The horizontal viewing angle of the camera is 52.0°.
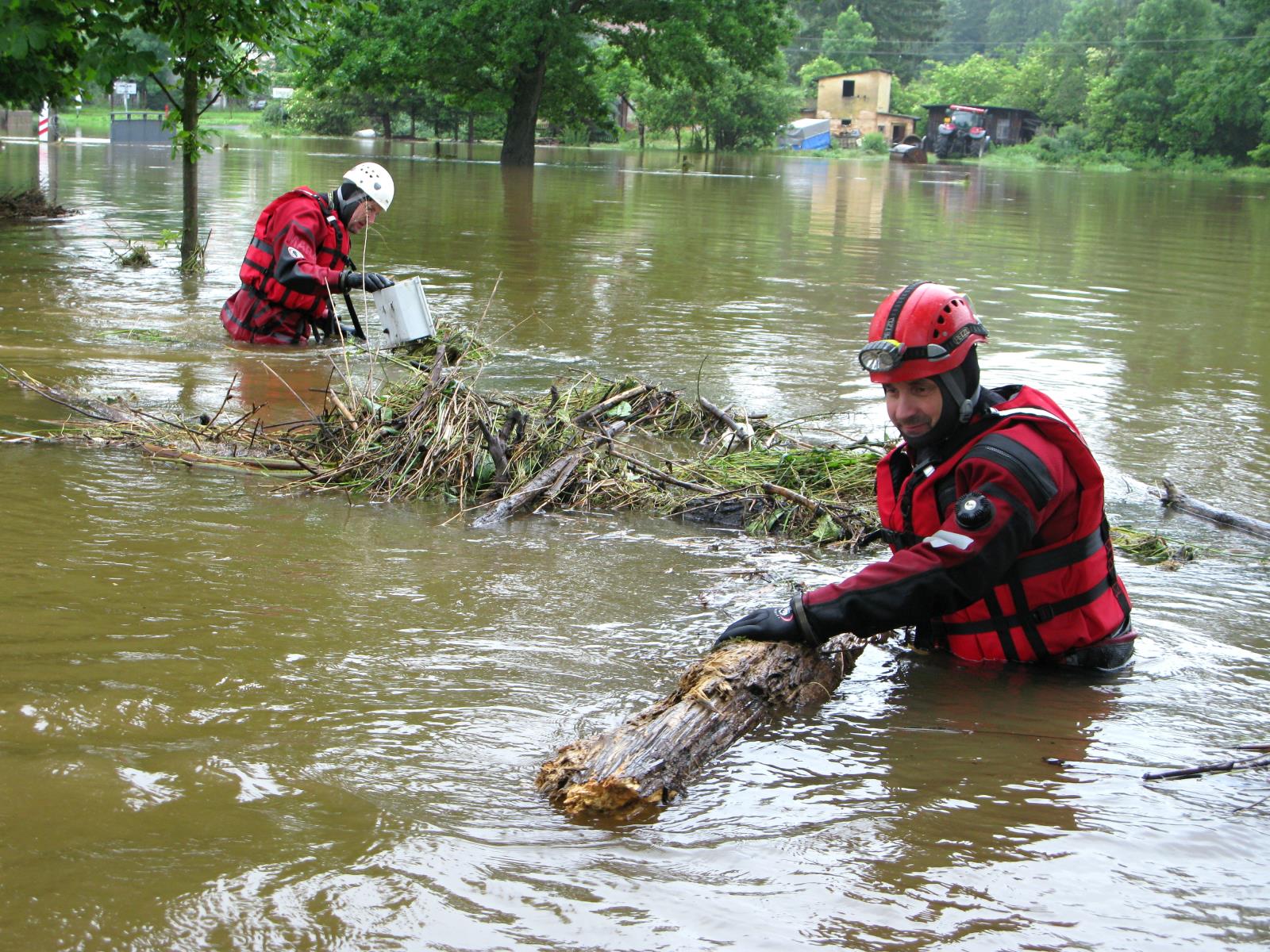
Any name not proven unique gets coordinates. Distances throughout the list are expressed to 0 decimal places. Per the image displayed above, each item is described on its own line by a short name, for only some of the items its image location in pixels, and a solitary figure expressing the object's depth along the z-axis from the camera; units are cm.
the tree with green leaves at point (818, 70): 10239
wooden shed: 8825
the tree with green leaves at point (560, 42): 3484
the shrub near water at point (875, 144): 8356
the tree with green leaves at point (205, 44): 1158
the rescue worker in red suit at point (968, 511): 358
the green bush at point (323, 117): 6856
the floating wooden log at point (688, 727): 325
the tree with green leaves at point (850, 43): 11625
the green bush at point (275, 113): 7419
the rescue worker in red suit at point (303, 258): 948
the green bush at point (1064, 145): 7869
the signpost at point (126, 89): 6730
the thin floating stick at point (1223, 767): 341
